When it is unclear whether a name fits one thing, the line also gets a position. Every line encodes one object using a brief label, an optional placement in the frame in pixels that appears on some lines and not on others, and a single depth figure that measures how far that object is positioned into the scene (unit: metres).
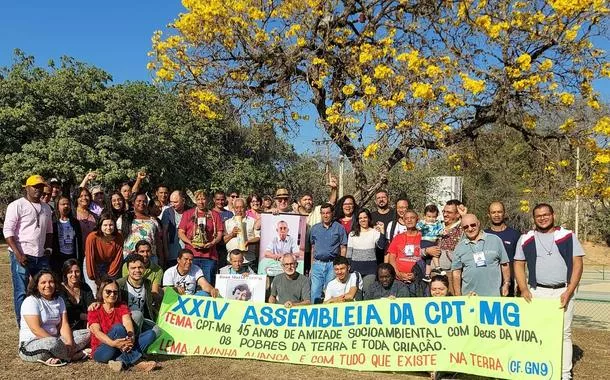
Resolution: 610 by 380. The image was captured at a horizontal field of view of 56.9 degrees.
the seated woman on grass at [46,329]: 5.69
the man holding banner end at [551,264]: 5.36
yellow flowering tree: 7.24
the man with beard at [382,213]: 7.56
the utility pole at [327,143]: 7.99
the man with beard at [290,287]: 6.90
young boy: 6.87
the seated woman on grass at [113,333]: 5.71
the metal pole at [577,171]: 7.35
